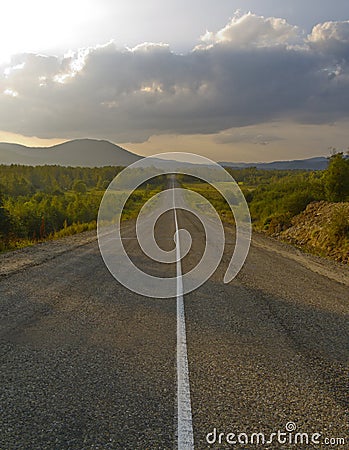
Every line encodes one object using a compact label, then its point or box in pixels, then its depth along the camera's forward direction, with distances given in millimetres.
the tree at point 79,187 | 88494
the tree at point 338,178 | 25656
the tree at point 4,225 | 17500
